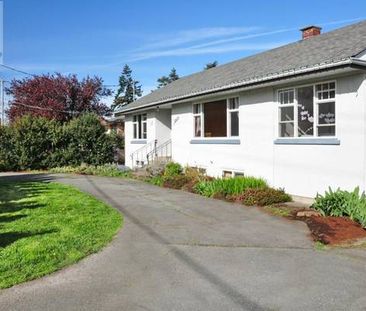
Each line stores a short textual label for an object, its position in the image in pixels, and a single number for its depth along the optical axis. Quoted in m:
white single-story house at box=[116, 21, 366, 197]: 11.30
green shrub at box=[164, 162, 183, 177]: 19.65
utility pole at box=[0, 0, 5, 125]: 42.49
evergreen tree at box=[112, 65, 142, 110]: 66.27
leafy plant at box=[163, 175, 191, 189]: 16.97
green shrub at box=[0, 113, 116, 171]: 26.08
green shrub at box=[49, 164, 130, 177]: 23.83
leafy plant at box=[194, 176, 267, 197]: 13.75
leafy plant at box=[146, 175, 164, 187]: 18.32
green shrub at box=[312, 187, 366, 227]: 9.69
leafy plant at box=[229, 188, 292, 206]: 12.62
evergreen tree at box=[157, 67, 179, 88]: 75.88
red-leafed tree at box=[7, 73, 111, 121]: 39.44
